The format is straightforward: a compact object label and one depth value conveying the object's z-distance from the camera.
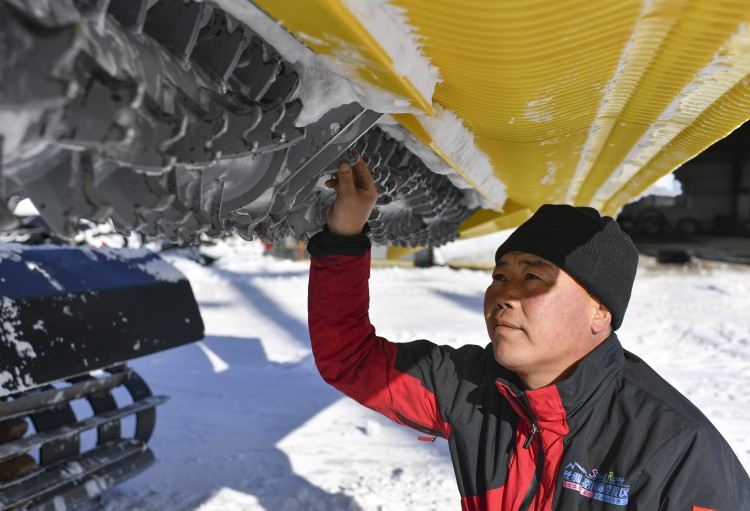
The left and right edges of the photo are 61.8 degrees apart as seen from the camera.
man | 1.31
